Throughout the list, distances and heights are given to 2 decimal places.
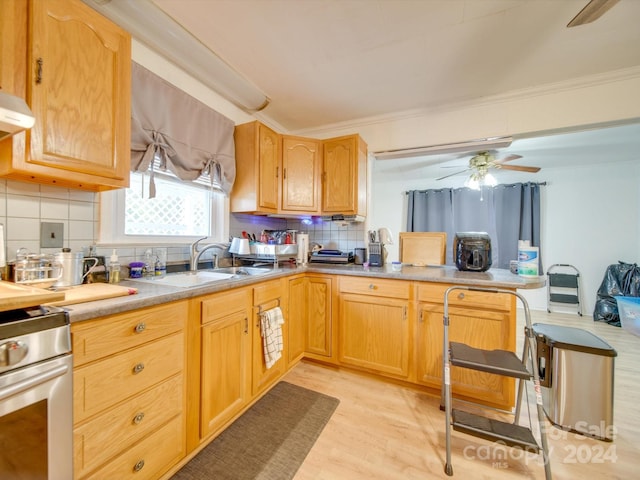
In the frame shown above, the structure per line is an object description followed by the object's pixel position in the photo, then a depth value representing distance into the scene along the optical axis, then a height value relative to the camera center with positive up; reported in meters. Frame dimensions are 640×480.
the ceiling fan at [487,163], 3.13 +1.01
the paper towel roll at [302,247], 2.42 -0.08
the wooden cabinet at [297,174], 2.20 +0.63
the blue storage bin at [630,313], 3.07 -0.87
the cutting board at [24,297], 0.68 -0.18
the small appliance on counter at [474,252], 1.96 -0.08
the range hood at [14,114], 0.78 +0.38
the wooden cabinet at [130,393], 0.85 -0.61
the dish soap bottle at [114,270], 1.38 -0.19
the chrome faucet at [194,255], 1.81 -0.13
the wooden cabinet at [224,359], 1.30 -0.68
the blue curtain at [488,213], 4.15 +0.51
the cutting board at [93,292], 0.92 -0.23
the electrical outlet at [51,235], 1.23 +0.00
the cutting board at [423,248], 2.31 -0.07
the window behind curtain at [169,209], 1.64 +0.21
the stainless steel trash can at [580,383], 1.46 -0.84
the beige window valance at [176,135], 1.54 +0.73
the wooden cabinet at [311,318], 2.10 -0.69
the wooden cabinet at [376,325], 1.90 -0.68
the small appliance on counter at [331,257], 2.46 -0.17
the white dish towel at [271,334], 1.69 -0.66
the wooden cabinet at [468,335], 1.63 -0.63
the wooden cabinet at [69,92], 0.97 +0.61
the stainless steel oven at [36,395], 0.67 -0.46
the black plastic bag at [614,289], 3.49 -0.63
